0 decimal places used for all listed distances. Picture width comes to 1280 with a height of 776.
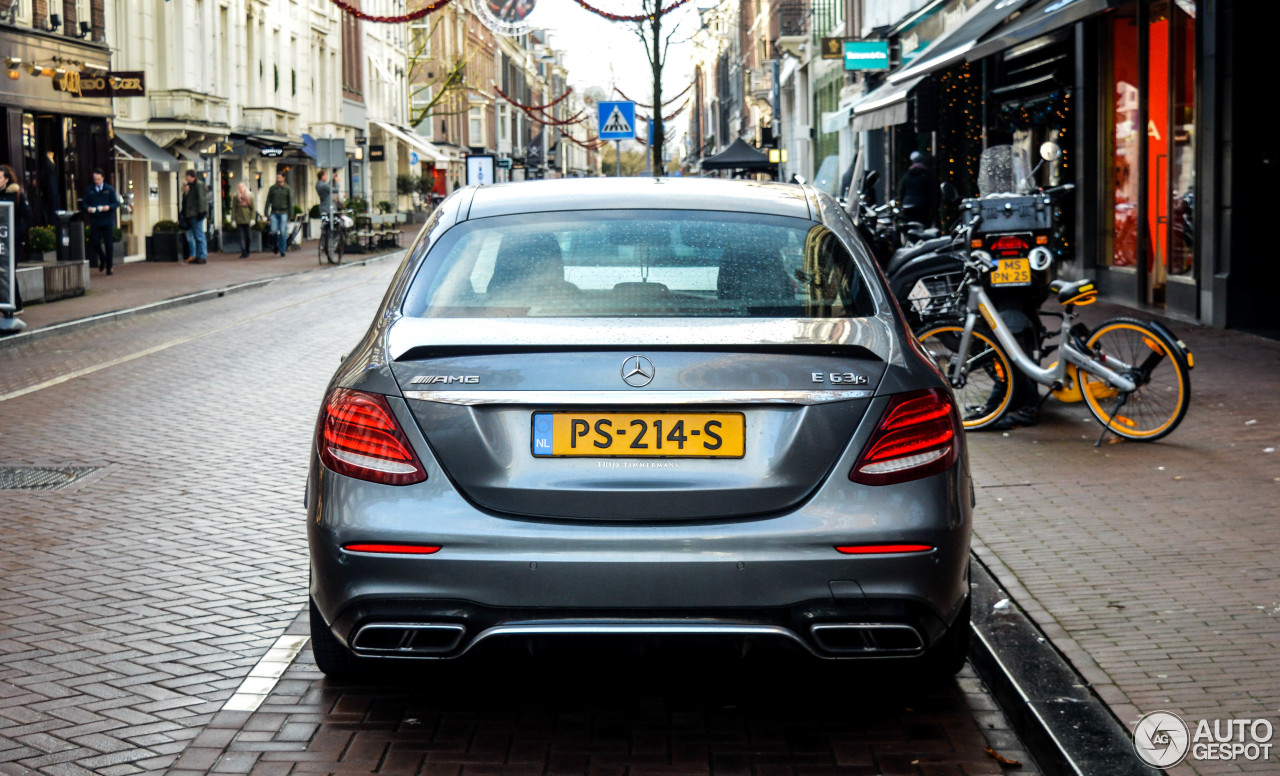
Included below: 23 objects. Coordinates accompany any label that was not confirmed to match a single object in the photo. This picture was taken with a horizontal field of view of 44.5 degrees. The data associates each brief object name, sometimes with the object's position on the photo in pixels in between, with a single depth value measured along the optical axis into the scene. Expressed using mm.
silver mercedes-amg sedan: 3748
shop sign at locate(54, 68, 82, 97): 30297
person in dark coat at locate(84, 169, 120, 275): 27484
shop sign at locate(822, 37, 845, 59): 33125
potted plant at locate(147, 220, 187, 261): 32906
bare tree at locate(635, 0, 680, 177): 36578
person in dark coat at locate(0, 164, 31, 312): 20047
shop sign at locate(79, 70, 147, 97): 29891
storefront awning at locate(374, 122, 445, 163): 67750
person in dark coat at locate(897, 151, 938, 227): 20297
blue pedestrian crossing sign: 31394
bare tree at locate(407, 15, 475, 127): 65412
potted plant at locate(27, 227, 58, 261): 21234
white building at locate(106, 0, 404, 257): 35938
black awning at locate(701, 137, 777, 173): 37844
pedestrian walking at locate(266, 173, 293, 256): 35281
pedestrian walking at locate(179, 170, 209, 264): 31809
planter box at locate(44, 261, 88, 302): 20594
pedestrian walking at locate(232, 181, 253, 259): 34781
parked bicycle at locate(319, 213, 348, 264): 31922
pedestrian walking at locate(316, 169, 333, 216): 35938
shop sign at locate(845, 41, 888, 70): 31203
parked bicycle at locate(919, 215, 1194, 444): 8094
